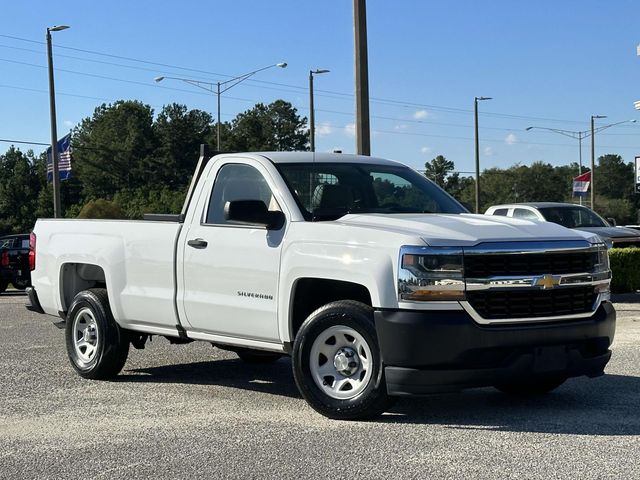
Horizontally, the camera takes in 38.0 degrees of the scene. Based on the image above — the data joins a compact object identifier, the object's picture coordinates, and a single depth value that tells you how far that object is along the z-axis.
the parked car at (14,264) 23.64
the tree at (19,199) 110.44
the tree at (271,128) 96.56
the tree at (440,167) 136.57
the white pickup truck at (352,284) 6.11
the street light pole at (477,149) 48.34
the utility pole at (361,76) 15.58
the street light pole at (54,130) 33.59
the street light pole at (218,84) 38.13
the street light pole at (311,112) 41.16
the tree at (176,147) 96.19
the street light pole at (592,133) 56.70
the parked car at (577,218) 18.86
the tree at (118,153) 102.25
